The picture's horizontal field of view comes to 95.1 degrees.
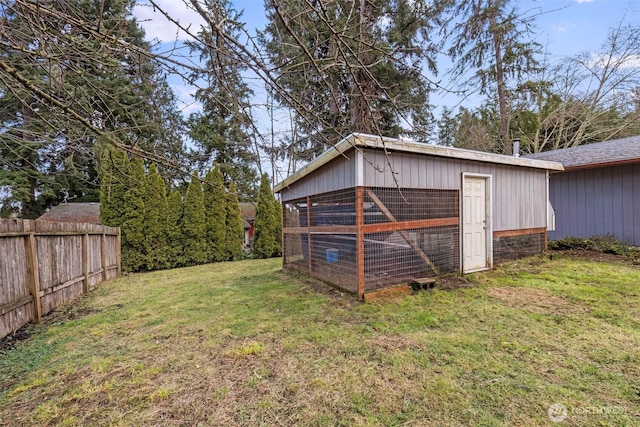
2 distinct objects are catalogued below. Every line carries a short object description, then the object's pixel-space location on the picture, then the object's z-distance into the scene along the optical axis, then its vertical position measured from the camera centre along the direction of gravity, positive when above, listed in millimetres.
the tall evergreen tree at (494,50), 10812 +6149
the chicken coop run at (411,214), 4344 -155
